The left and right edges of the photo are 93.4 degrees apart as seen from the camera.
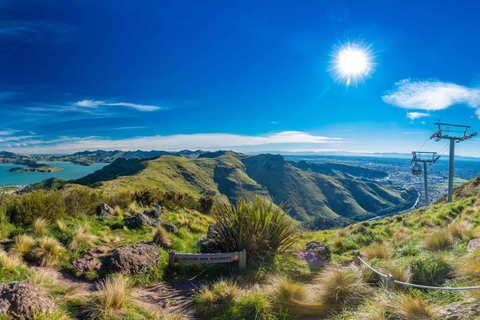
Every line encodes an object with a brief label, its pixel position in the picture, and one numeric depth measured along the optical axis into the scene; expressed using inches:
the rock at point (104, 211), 380.5
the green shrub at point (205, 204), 742.6
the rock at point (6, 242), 208.3
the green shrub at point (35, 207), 261.3
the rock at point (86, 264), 189.0
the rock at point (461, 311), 100.5
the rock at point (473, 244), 188.0
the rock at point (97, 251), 220.4
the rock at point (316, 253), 240.5
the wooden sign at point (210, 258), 198.2
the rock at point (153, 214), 404.8
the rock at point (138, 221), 344.8
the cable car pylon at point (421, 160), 1031.9
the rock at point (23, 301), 105.7
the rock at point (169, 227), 327.9
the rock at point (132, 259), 189.0
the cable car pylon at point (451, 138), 747.4
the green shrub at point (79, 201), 328.1
